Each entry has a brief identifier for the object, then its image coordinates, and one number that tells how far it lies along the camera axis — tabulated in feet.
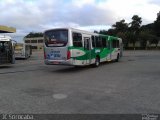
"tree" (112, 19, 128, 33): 166.45
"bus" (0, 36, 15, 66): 36.33
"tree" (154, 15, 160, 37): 150.24
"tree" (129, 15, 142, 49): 161.90
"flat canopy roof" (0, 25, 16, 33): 51.27
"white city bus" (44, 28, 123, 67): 28.22
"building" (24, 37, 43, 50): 218.94
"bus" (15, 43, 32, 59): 58.95
